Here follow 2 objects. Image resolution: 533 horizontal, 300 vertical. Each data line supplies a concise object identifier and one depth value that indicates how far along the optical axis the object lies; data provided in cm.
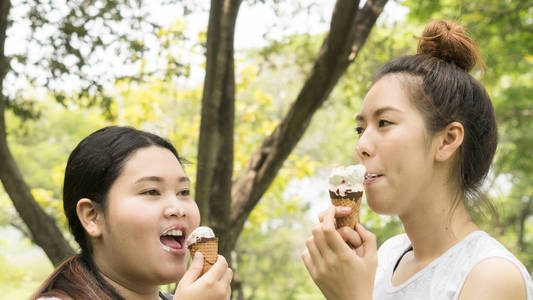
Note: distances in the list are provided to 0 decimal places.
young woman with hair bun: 218
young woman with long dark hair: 239
